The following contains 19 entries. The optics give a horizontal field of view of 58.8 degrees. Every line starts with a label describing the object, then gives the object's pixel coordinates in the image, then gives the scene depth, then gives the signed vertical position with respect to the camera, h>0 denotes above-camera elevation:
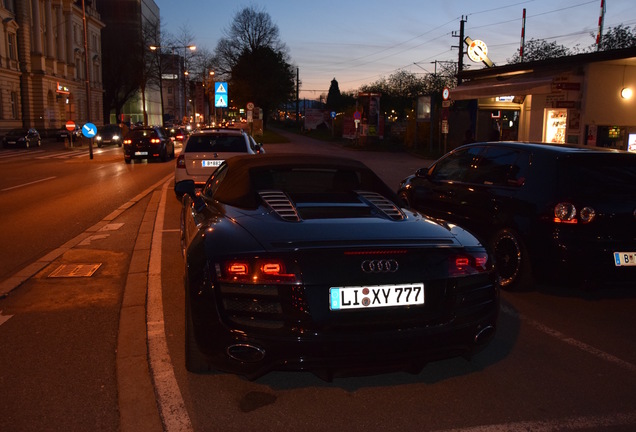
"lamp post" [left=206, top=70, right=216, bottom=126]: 63.62 +5.33
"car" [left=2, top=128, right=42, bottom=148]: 39.94 -0.74
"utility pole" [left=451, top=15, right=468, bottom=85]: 38.47 +6.45
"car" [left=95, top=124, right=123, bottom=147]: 42.62 -0.45
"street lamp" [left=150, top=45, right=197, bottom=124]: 67.06 +8.54
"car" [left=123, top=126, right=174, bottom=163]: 25.47 -0.65
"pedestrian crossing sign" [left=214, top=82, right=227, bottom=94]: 38.03 +2.88
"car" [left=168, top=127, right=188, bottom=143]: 45.12 -0.31
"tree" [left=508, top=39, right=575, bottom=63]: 57.56 +8.76
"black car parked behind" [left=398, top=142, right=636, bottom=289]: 5.33 -0.76
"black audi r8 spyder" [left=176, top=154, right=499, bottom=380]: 3.13 -0.94
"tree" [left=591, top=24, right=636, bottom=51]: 49.03 +8.61
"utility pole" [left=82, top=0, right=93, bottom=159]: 31.74 +2.88
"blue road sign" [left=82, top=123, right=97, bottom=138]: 27.45 -0.06
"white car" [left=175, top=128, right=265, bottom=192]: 12.24 -0.42
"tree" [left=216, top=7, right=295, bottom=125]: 73.44 +8.73
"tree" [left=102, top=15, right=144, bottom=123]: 72.91 +7.96
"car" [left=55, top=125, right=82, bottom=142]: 49.25 -0.52
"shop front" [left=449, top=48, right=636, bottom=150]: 17.25 +1.27
